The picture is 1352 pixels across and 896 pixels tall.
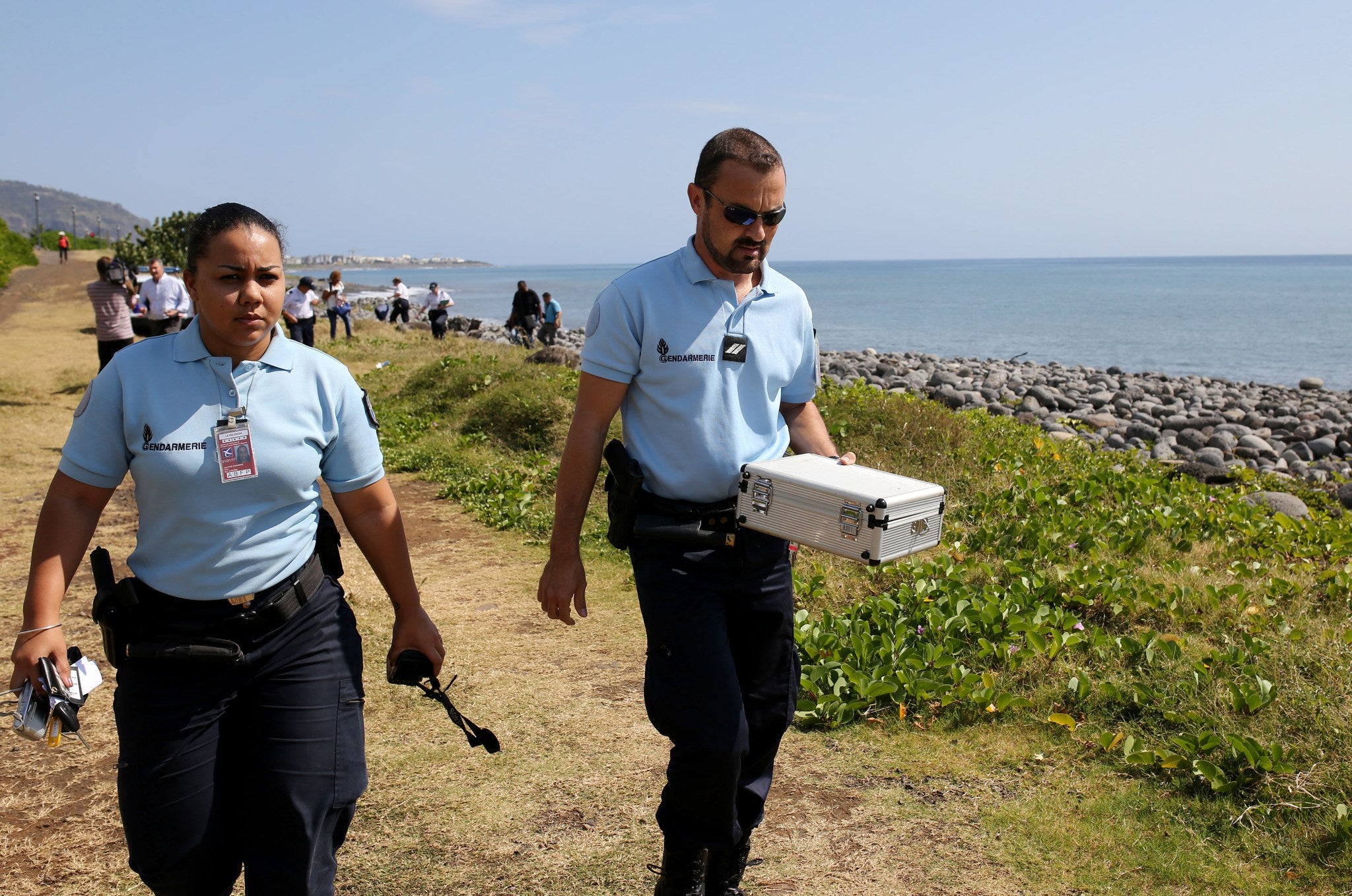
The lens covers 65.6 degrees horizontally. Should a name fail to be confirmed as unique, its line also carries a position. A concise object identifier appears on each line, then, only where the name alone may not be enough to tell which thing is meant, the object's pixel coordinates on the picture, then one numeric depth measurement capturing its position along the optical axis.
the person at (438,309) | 23.61
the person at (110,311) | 10.93
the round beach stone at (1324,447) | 14.40
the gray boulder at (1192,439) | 14.65
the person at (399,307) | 30.83
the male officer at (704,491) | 2.81
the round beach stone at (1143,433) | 15.47
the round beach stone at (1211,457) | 12.90
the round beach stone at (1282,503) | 8.55
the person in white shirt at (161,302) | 12.98
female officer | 2.28
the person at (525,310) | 22.94
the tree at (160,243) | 50.41
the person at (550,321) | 24.84
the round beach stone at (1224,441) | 14.18
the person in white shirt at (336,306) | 22.80
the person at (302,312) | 17.55
